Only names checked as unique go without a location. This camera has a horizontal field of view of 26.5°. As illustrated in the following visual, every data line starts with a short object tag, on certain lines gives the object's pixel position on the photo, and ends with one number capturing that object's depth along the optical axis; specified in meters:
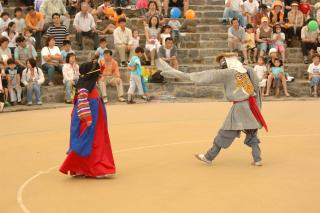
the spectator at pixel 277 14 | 18.39
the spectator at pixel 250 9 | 18.86
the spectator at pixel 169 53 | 16.28
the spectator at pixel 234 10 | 18.58
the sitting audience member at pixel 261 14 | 18.70
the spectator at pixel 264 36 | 17.34
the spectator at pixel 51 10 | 17.50
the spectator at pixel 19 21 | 16.75
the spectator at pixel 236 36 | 17.33
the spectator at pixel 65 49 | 16.14
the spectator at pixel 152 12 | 17.94
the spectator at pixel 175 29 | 17.67
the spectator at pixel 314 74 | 15.70
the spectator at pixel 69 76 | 15.16
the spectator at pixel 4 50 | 15.17
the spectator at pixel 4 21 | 16.48
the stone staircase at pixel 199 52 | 15.89
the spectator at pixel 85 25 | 17.20
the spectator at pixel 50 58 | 15.67
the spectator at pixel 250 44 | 17.30
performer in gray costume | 8.64
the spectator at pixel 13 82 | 14.73
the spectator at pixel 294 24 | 18.17
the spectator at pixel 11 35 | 16.03
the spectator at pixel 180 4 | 19.25
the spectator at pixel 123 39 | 16.77
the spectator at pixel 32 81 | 14.77
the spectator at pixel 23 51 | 15.55
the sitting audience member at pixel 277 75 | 15.70
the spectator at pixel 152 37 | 16.80
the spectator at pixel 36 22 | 16.91
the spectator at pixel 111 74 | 15.38
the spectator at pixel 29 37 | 16.06
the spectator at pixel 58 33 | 16.81
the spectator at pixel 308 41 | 17.38
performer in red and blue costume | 8.08
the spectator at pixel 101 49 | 16.38
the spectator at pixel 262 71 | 15.90
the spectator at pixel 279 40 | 17.23
